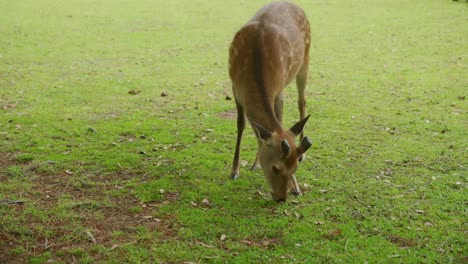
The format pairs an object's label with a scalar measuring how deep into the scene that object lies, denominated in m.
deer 4.48
